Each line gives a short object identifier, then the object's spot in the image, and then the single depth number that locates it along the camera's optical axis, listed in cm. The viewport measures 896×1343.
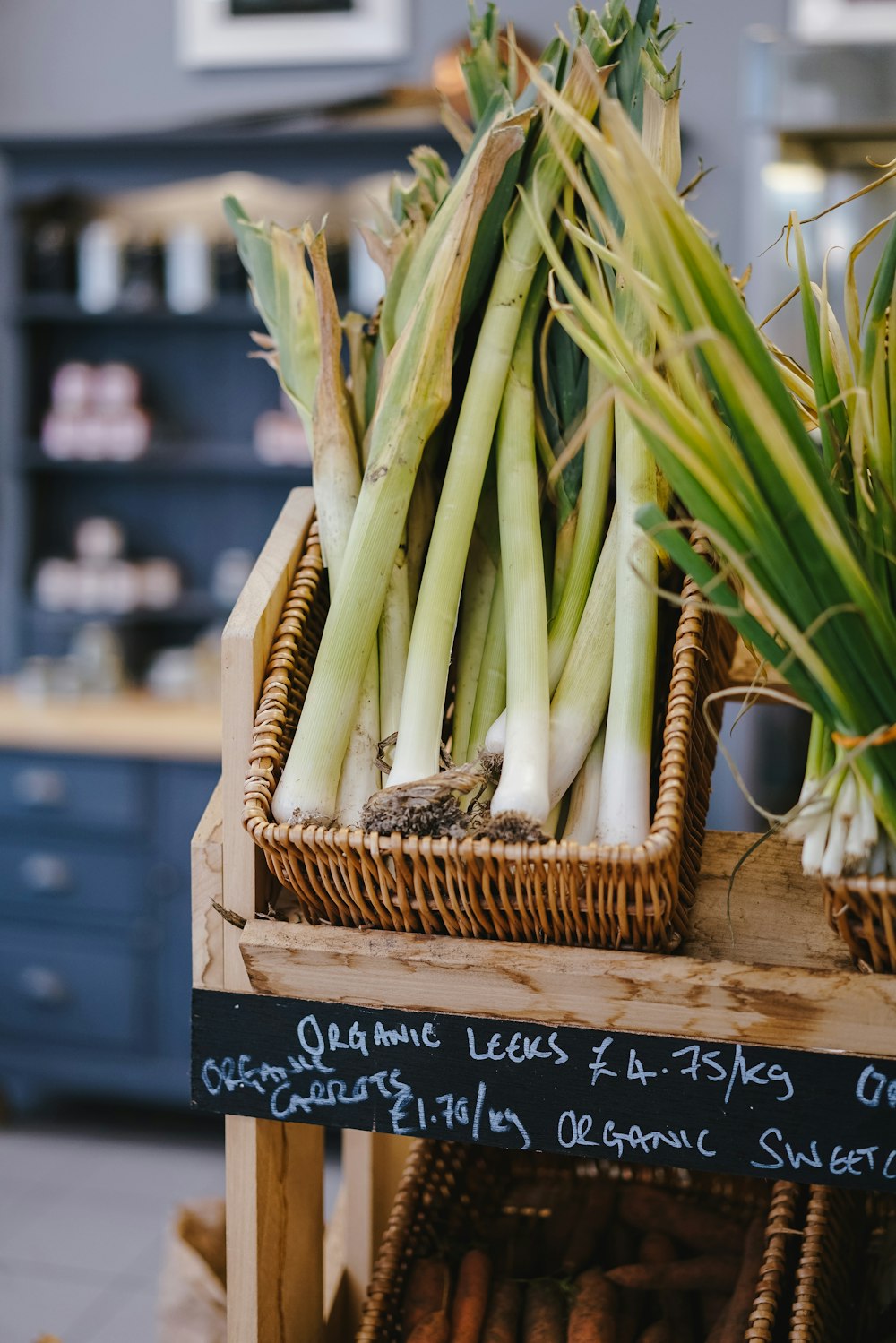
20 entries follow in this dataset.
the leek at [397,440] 76
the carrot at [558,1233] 98
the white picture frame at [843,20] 297
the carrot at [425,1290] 90
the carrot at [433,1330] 88
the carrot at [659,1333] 88
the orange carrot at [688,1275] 93
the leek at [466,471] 74
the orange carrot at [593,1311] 87
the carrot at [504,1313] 89
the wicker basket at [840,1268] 80
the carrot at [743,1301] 85
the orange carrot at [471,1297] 89
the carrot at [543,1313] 89
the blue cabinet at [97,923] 281
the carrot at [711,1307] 91
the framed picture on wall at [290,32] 328
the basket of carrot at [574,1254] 89
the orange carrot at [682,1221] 97
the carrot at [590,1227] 97
